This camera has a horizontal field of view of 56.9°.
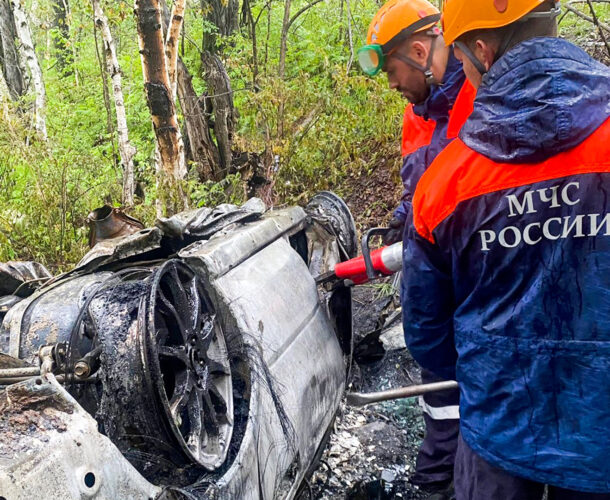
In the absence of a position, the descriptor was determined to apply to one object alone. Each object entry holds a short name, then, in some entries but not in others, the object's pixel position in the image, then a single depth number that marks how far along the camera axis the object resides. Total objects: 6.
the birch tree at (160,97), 5.20
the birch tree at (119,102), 7.04
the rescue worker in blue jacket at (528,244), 1.39
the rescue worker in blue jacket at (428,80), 2.94
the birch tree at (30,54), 10.68
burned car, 1.53
